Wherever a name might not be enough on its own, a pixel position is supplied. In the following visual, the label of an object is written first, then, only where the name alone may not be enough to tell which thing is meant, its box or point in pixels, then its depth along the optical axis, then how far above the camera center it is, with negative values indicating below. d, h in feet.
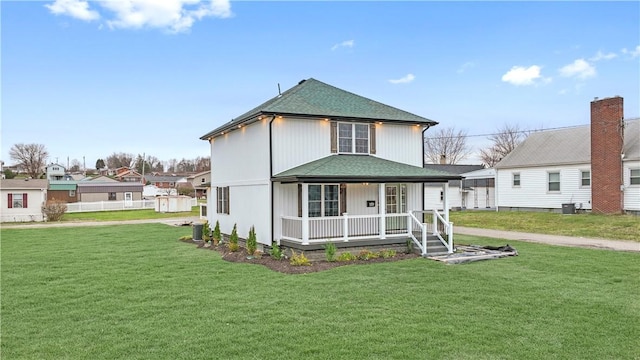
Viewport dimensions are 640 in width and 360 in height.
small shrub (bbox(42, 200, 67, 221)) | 100.78 -4.96
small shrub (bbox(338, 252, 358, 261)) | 40.91 -6.87
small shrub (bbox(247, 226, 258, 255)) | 45.27 -5.96
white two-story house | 43.65 +1.67
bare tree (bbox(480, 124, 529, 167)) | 190.90 +19.28
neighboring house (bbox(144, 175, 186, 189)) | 271.69 +4.66
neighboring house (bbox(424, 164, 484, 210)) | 111.14 -3.19
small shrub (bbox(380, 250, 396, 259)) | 42.66 -6.93
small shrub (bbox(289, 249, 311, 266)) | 39.01 -6.85
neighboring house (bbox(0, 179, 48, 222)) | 100.01 -2.39
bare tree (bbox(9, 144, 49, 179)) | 270.26 +22.29
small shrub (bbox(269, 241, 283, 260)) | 42.55 -6.62
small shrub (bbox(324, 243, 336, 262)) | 40.34 -6.30
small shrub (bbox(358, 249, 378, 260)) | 41.96 -6.89
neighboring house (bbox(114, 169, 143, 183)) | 251.27 +7.69
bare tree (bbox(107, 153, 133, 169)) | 373.20 +25.07
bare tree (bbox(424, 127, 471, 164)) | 201.67 +18.22
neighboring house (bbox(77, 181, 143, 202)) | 155.12 -0.91
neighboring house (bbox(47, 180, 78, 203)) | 151.53 -0.45
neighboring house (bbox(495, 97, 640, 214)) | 73.51 +2.54
